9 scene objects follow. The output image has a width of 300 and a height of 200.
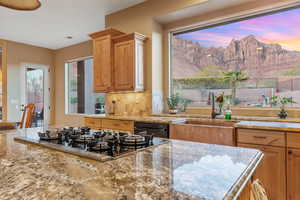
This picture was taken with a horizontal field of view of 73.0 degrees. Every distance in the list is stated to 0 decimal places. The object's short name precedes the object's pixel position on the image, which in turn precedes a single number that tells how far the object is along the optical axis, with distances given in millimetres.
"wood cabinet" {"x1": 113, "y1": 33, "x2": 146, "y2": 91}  3426
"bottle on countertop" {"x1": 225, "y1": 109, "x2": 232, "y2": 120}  2754
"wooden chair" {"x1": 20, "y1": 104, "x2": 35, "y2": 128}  3730
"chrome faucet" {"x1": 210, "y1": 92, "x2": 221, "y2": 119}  2909
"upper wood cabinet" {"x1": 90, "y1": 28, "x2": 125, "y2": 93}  3650
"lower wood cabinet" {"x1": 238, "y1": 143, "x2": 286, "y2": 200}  1977
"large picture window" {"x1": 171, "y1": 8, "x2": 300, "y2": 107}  2807
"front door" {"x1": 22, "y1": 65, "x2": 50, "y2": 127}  6078
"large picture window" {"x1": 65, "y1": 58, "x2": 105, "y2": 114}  5712
